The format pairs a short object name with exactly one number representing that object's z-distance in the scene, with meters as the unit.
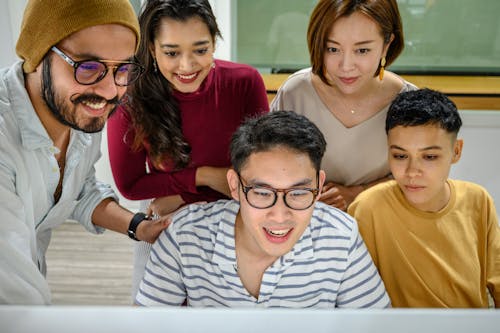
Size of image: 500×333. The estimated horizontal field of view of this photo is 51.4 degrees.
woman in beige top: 1.46
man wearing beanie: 0.99
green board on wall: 2.71
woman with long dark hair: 1.40
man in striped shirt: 1.18
